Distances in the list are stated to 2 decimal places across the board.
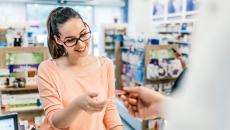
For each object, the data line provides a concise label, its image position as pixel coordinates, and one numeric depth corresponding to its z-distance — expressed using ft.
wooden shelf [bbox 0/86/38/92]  8.16
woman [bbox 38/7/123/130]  3.61
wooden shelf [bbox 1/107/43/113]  8.31
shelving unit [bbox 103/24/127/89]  27.67
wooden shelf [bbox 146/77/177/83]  14.08
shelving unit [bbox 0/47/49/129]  8.15
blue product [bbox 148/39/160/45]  15.34
